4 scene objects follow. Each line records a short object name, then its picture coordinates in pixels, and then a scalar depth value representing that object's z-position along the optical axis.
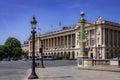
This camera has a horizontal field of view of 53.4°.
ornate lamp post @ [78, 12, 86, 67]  18.18
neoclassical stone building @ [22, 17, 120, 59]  57.00
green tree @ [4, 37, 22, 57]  75.75
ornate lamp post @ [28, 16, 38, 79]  10.54
